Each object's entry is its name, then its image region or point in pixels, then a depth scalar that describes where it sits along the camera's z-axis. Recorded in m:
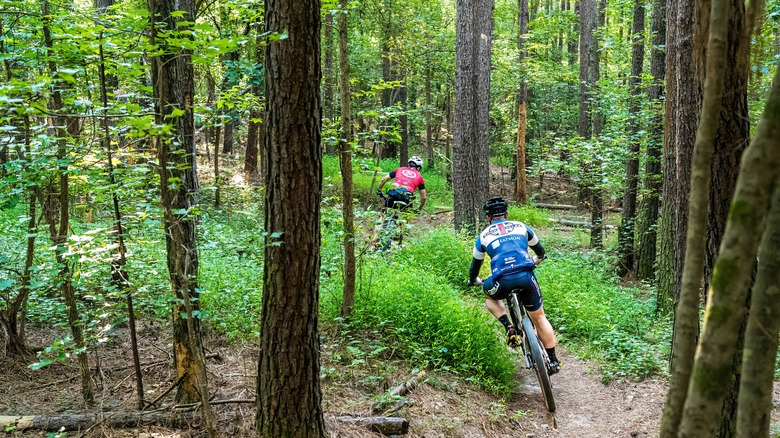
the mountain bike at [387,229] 7.34
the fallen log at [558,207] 22.34
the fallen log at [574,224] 18.08
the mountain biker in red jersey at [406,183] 10.66
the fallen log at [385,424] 4.40
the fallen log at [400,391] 4.77
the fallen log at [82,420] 3.78
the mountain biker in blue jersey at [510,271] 6.17
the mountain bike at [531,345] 5.78
